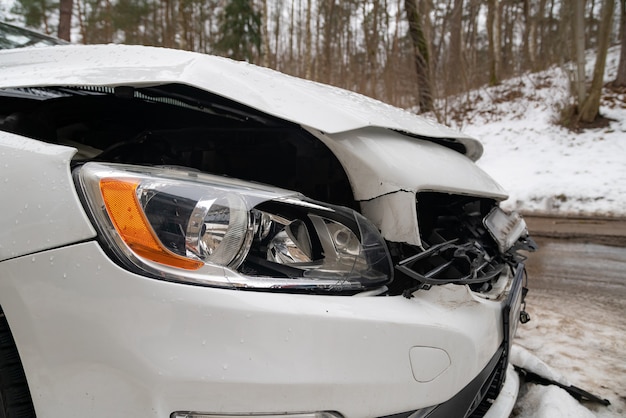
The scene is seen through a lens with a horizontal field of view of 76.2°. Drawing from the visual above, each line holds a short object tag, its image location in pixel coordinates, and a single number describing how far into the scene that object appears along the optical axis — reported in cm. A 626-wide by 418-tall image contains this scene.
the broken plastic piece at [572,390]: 164
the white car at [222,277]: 79
